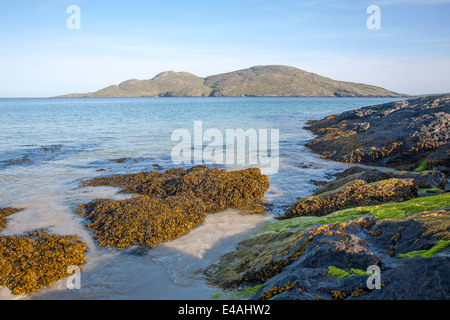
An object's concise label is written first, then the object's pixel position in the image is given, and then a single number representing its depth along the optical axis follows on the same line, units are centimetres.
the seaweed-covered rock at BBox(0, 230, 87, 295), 594
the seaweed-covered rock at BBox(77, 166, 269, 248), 800
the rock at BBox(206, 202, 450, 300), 331
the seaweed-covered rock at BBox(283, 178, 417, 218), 888
